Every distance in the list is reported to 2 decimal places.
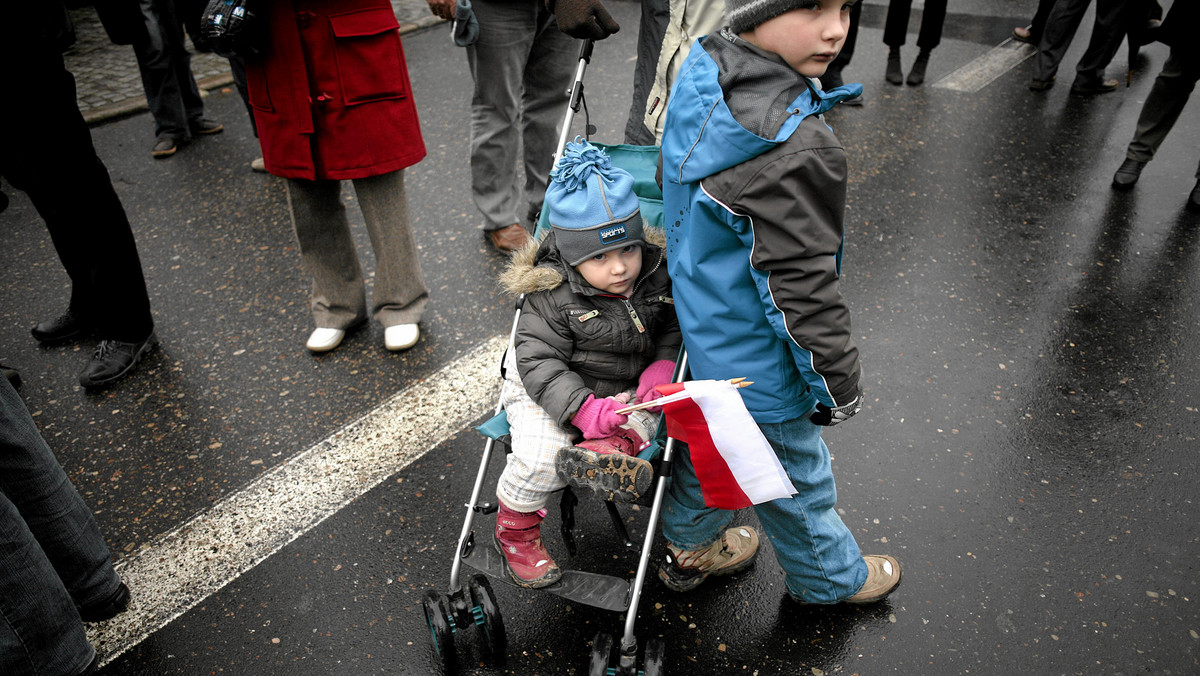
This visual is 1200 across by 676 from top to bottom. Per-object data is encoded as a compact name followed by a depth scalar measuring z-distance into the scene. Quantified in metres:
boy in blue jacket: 1.77
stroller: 2.15
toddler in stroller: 2.18
